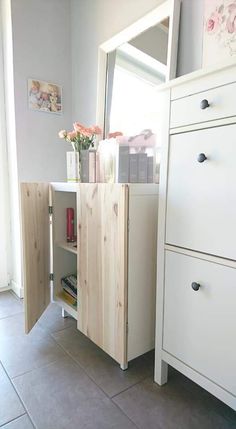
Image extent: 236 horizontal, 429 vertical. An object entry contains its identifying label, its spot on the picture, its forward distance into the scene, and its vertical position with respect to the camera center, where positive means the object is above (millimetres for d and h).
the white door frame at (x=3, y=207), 2123 -234
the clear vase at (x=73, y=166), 1618 +81
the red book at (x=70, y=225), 1762 -300
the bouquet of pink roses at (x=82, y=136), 1591 +262
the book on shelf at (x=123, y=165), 1307 +74
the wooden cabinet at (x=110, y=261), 1188 -398
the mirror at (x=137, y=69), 1366 +655
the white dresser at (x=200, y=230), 884 -178
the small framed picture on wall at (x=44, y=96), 2010 +638
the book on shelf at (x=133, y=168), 1314 +60
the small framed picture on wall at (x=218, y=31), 1133 +653
